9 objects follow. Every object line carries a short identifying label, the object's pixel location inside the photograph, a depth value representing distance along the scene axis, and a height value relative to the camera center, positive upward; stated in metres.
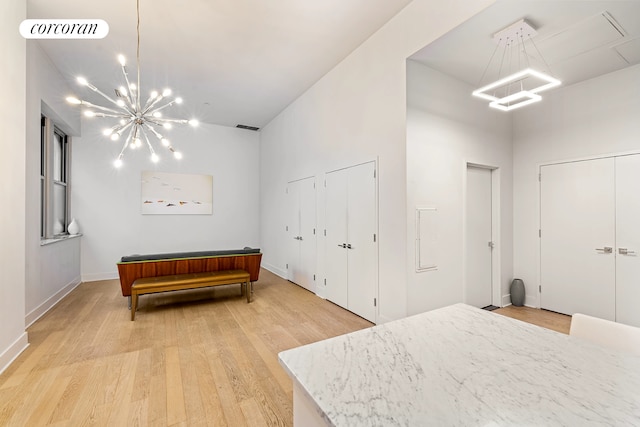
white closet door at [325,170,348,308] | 4.09 -0.35
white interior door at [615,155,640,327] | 3.33 -0.33
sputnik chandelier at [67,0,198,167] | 2.99 +1.18
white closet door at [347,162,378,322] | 3.56 -0.37
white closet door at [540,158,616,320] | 3.56 -0.34
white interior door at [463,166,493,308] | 3.91 -0.37
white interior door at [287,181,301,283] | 5.43 -0.35
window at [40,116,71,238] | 4.33 +0.62
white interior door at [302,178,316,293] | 4.90 -0.34
